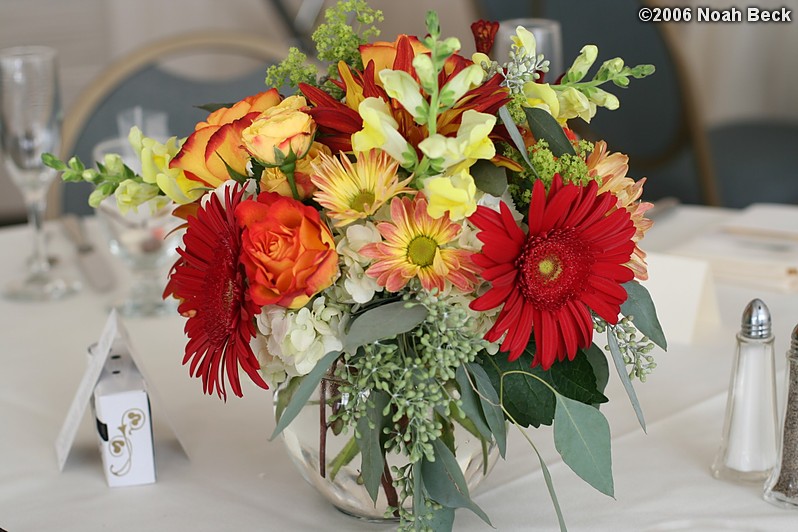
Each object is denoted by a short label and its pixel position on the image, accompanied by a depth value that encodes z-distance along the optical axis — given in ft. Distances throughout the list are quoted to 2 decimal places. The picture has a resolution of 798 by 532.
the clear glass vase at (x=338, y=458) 3.47
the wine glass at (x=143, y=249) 4.57
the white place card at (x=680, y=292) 4.39
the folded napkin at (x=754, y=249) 4.74
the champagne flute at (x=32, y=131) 4.71
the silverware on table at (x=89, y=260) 4.93
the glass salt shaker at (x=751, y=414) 3.71
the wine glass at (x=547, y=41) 5.02
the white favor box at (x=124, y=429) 3.73
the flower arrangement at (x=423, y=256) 3.23
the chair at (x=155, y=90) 6.40
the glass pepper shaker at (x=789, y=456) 3.60
